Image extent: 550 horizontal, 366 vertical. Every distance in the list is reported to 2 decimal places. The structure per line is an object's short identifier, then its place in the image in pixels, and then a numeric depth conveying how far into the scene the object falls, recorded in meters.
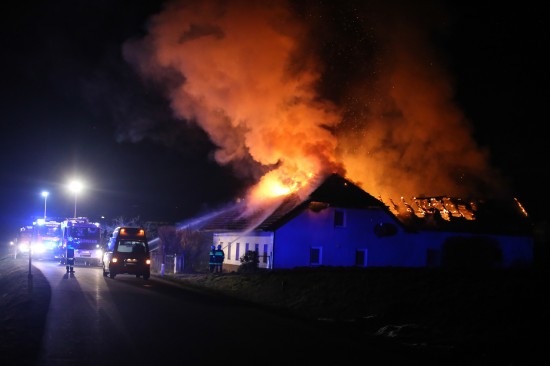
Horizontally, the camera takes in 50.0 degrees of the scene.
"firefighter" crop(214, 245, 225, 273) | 34.38
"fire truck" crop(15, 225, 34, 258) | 51.09
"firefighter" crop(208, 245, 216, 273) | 34.31
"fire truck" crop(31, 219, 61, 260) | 48.50
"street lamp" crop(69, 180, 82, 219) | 49.66
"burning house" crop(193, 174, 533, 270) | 35.56
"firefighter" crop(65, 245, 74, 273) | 30.03
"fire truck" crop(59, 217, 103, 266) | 42.06
